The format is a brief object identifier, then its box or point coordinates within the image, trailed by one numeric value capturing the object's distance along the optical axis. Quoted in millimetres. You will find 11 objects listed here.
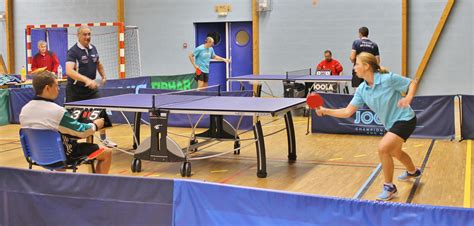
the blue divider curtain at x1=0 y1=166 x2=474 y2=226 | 3119
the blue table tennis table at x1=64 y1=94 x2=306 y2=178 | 6762
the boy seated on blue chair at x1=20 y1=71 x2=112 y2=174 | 4965
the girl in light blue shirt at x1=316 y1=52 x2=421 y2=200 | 5656
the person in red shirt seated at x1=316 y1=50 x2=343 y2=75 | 14749
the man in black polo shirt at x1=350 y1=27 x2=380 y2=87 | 10281
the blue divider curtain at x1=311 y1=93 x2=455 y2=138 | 9266
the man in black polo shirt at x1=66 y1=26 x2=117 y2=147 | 7535
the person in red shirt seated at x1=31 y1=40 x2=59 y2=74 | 13211
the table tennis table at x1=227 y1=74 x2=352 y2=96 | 11445
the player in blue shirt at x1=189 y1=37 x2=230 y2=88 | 13586
